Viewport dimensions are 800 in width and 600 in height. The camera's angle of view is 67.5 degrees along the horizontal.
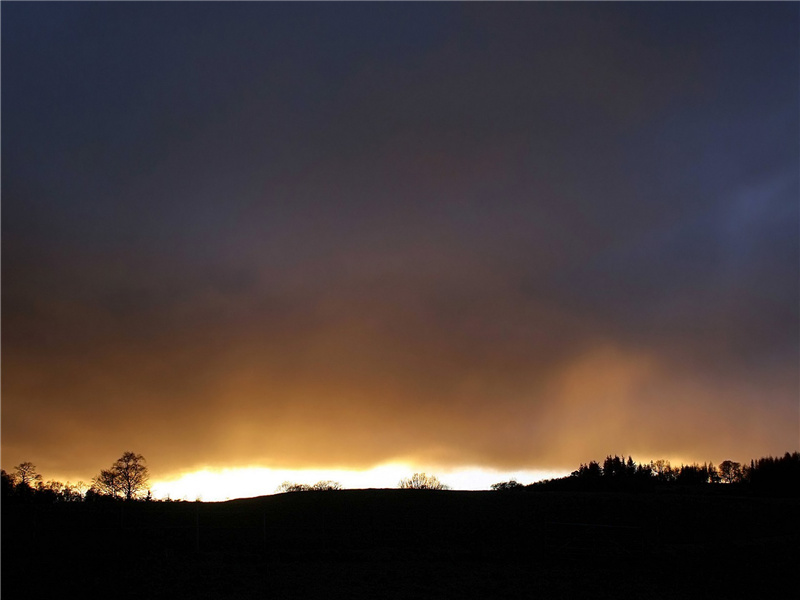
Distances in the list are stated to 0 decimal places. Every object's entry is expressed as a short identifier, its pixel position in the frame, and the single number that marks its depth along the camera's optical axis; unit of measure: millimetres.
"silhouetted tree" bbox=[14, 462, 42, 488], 80688
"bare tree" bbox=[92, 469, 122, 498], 88625
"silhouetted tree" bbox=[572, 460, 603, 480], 101188
